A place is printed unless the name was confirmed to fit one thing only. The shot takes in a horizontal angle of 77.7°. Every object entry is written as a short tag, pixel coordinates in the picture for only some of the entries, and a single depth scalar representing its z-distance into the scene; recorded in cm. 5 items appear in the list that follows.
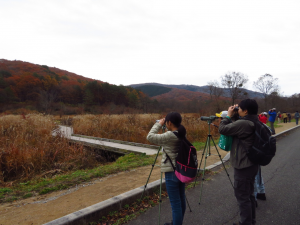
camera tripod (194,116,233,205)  320
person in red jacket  831
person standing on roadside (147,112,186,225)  238
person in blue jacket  1231
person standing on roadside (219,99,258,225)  243
